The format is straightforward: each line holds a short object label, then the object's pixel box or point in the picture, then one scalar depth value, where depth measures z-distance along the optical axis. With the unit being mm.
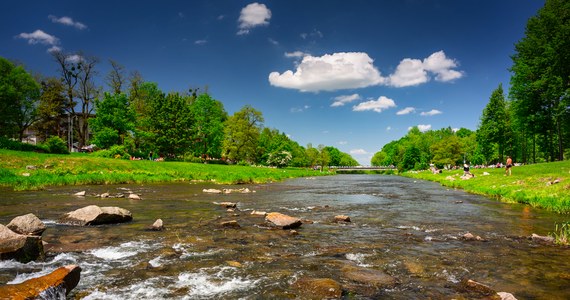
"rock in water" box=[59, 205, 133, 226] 11984
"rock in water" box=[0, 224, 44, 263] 7337
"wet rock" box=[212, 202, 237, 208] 17672
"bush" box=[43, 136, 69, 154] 44438
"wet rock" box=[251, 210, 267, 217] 15255
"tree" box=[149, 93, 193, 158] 67062
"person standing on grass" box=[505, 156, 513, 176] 32812
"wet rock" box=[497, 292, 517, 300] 5659
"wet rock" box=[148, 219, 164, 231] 11500
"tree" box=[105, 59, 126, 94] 73025
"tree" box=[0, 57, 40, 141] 56344
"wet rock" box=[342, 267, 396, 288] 6746
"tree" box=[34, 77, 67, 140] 70438
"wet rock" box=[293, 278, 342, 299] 5996
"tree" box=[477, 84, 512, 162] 72562
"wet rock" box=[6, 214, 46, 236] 9229
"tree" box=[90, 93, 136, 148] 59500
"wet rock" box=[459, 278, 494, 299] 6114
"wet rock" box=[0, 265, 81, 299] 4738
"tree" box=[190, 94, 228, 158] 78025
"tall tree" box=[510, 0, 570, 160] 45688
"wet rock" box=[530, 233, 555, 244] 10323
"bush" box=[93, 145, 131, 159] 53281
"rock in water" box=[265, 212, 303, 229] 12367
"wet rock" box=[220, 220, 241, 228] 12375
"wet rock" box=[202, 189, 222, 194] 26672
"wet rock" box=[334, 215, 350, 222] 14433
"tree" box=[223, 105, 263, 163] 83812
